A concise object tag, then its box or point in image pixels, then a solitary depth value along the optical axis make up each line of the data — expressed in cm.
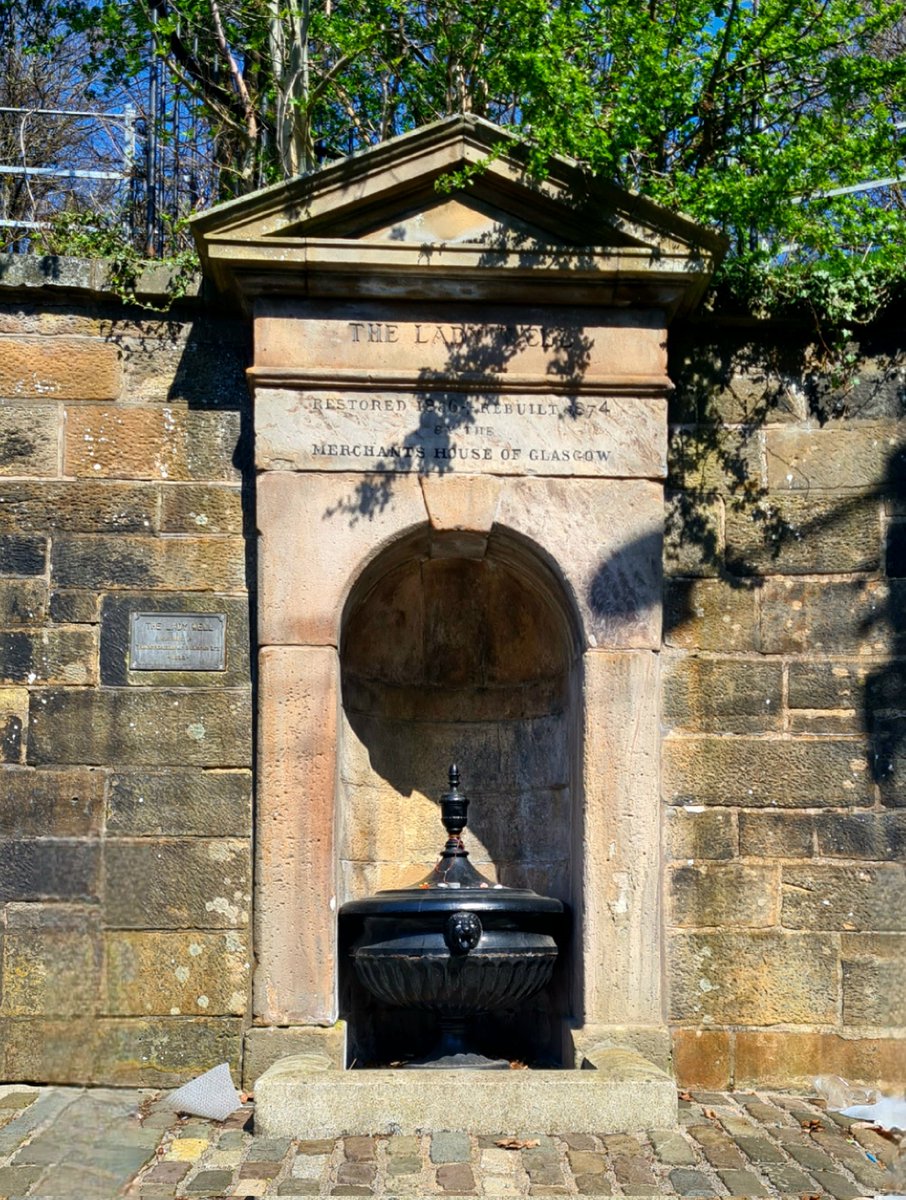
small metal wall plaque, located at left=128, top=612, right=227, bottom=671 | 622
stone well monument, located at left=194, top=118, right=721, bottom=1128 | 599
